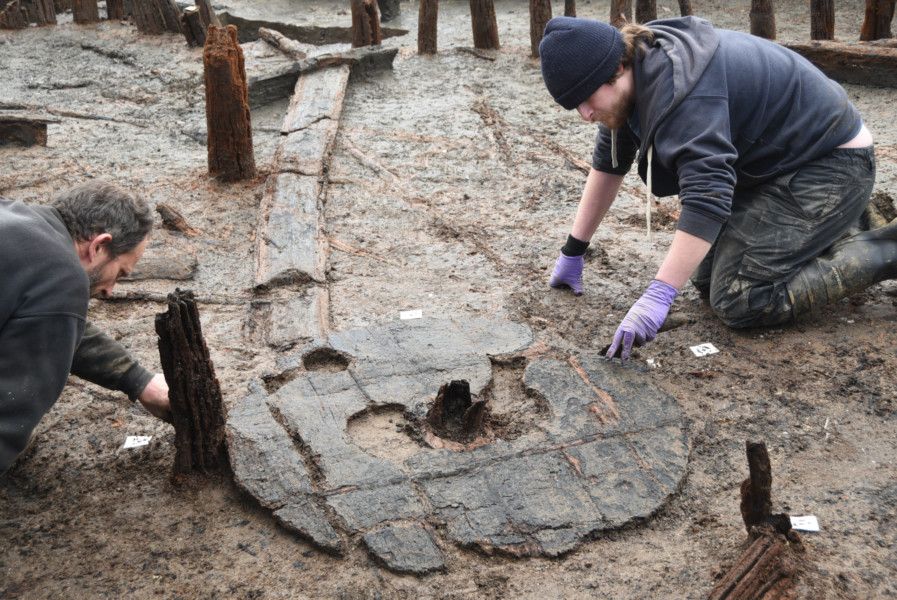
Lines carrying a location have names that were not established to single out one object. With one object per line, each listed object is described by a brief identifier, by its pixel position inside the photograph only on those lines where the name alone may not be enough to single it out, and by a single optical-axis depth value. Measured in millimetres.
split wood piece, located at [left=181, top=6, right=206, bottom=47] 9016
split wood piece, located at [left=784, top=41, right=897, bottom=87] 6590
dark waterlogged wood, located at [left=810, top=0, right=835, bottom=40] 7117
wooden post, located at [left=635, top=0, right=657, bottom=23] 7633
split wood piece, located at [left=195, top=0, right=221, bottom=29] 8886
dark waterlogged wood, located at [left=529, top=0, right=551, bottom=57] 7969
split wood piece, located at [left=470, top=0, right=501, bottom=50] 8562
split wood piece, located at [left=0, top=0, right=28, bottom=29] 9945
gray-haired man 2533
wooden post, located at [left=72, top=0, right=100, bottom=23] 10055
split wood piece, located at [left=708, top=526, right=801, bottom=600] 2521
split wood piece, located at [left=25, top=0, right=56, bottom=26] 10109
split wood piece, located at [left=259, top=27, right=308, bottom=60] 8547
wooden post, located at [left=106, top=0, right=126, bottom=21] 10242
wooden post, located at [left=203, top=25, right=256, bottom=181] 5566
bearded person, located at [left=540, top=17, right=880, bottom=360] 3447
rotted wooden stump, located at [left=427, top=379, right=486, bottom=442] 3301
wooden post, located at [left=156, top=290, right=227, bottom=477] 2822
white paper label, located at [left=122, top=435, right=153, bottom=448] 3342
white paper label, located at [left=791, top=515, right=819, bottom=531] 2870
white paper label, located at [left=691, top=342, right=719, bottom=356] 3893
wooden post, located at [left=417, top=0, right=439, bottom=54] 8539
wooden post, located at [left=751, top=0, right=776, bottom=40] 7107
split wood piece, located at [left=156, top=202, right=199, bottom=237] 5203
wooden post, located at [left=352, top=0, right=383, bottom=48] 8289
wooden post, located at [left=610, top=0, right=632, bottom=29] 7590
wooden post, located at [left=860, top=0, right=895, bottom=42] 7176
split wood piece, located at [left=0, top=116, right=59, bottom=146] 6449
